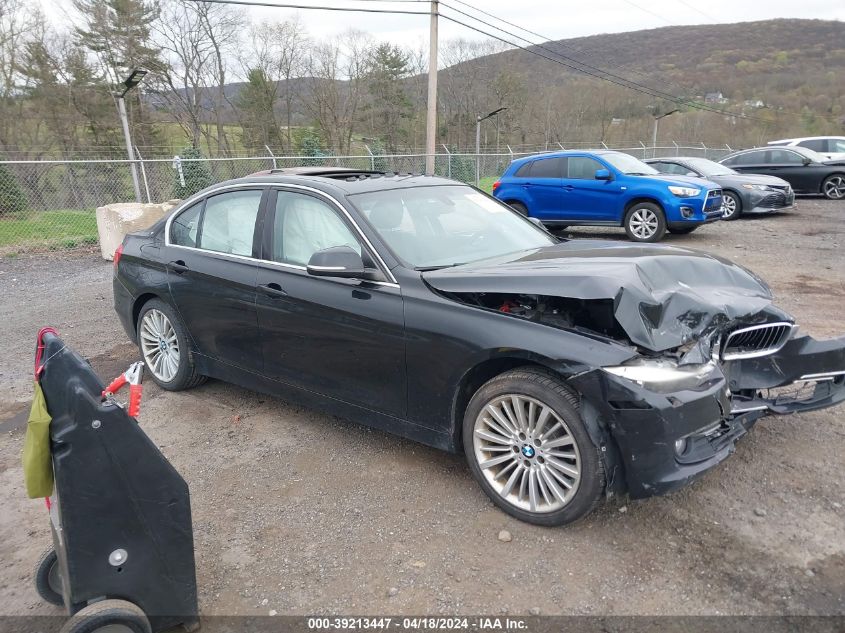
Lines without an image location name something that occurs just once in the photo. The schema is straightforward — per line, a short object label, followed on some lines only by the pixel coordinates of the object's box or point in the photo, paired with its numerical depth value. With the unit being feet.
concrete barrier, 34.19
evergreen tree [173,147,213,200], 49.57
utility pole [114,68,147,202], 43.24
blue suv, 35.58
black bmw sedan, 9.04
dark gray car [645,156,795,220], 45.41
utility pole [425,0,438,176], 56.34
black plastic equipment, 6.88
